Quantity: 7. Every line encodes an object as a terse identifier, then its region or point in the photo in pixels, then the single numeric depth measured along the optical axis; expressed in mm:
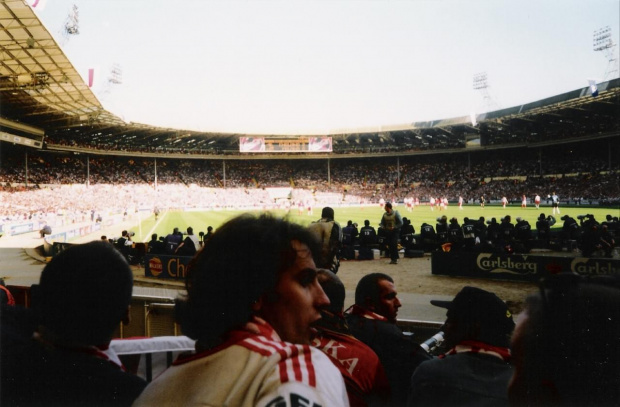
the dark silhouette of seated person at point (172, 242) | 15289
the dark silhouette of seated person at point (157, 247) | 15461
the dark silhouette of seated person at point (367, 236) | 17236
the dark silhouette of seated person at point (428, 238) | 17641
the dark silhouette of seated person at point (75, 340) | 1543
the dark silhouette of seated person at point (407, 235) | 17672
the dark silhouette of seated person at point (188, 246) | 13898
